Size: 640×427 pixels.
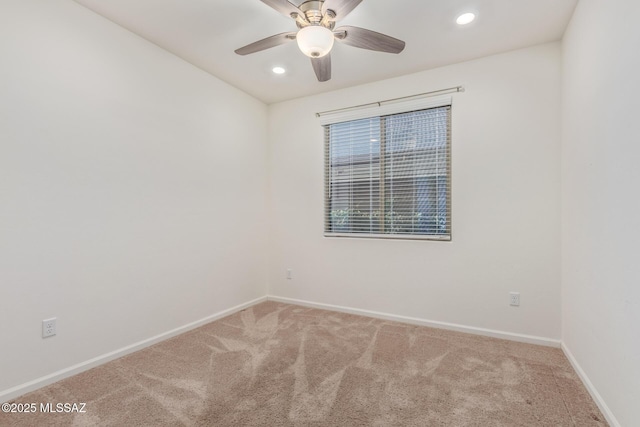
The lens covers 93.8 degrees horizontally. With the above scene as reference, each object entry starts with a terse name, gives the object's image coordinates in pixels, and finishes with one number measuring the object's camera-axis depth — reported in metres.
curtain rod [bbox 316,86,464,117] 2.92
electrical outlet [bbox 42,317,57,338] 1.97
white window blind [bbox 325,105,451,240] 3.03
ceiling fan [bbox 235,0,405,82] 1.78
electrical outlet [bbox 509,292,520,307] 2.68
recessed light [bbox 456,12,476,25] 2.20
